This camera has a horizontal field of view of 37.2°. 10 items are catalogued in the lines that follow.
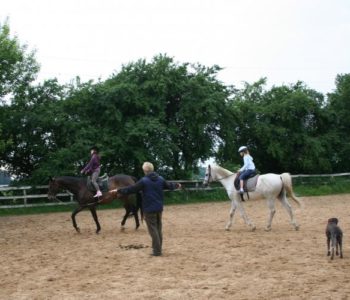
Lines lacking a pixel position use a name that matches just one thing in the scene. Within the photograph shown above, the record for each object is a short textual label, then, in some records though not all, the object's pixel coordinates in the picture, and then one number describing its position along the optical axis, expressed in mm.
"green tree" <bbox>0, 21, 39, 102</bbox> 24703
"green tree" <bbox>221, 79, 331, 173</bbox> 33625
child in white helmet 15305
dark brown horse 15883
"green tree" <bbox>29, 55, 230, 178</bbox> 25641
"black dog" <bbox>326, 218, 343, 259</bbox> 10102
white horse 15195
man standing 11156
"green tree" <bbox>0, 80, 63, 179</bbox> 25828
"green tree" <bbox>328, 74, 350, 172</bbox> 35844
